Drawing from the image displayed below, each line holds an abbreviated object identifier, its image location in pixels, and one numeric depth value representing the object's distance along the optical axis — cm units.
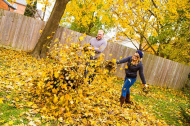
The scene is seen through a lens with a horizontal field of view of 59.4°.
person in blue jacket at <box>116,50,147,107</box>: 462
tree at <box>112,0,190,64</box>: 1047
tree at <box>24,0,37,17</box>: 2295
